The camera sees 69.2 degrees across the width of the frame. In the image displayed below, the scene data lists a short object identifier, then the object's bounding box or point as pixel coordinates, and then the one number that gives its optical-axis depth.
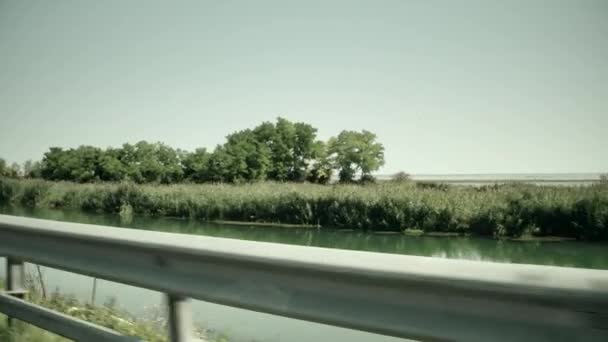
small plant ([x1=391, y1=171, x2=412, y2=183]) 41.34
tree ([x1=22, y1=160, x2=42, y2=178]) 56.59
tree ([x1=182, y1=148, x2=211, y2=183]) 48.85
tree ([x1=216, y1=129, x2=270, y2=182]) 48.11
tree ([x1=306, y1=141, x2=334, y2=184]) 54.26
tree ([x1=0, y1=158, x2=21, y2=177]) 56.47
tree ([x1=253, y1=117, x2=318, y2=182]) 54.31
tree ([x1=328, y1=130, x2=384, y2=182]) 51.81
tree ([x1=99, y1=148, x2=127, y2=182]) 49.69
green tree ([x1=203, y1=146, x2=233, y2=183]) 47.81
